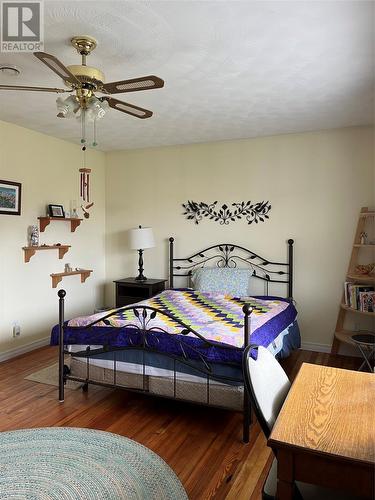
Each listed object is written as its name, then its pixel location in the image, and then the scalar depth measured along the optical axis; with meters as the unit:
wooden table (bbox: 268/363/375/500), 1.06
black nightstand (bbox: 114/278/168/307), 4.75
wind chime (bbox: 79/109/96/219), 2.79
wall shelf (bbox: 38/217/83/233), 4.35
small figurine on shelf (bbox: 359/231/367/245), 3.99
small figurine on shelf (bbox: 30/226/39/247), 4.25
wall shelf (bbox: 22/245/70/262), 4.19
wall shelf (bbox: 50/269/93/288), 4.61
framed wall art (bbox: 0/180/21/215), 3.93
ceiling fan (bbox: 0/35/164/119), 2.05
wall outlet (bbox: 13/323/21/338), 4.11
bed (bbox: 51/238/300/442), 2.55
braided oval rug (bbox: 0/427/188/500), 1.99
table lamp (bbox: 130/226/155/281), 4.80
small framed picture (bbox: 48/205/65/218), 4.46
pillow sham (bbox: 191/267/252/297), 4.32
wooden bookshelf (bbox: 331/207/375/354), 3.84
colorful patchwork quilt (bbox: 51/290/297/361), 2.69
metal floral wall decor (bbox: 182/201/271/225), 4.57
